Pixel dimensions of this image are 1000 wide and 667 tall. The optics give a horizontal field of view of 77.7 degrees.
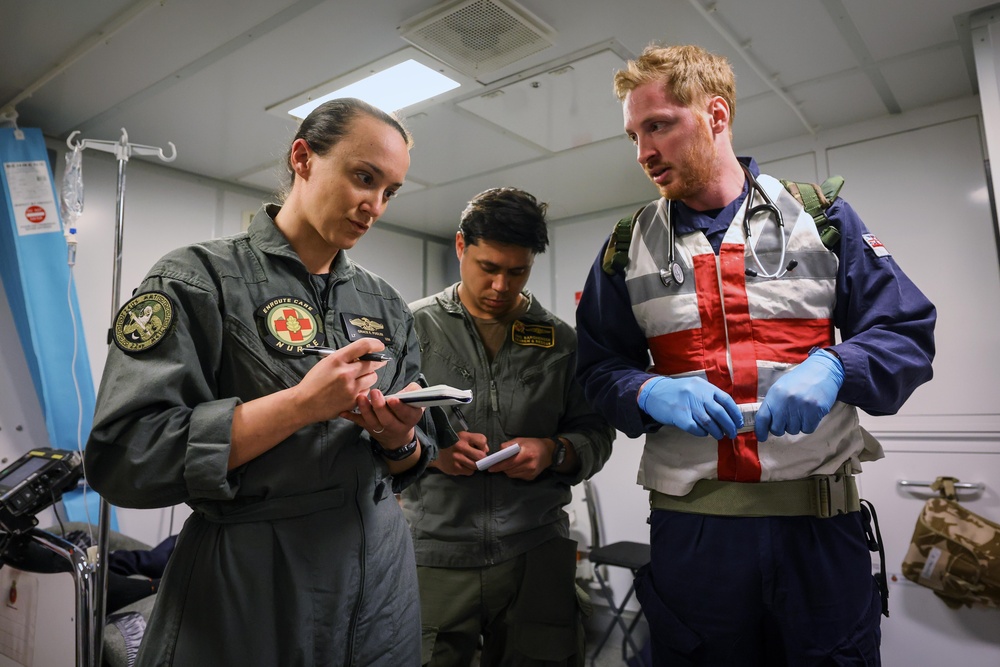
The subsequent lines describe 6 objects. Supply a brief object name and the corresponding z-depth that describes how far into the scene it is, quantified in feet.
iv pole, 6.37
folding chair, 10.83
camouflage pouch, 8.09
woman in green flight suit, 2.98
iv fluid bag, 8.33
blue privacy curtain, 9.16
